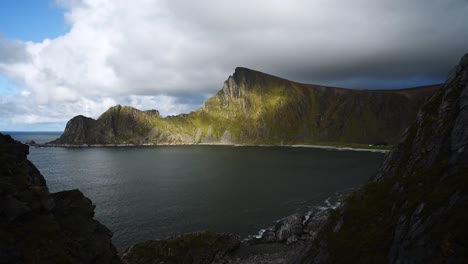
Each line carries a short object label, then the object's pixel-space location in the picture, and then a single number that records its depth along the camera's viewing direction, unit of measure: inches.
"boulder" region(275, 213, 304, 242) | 2273.6
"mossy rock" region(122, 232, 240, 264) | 1806.2
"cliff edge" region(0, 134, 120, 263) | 998.4
